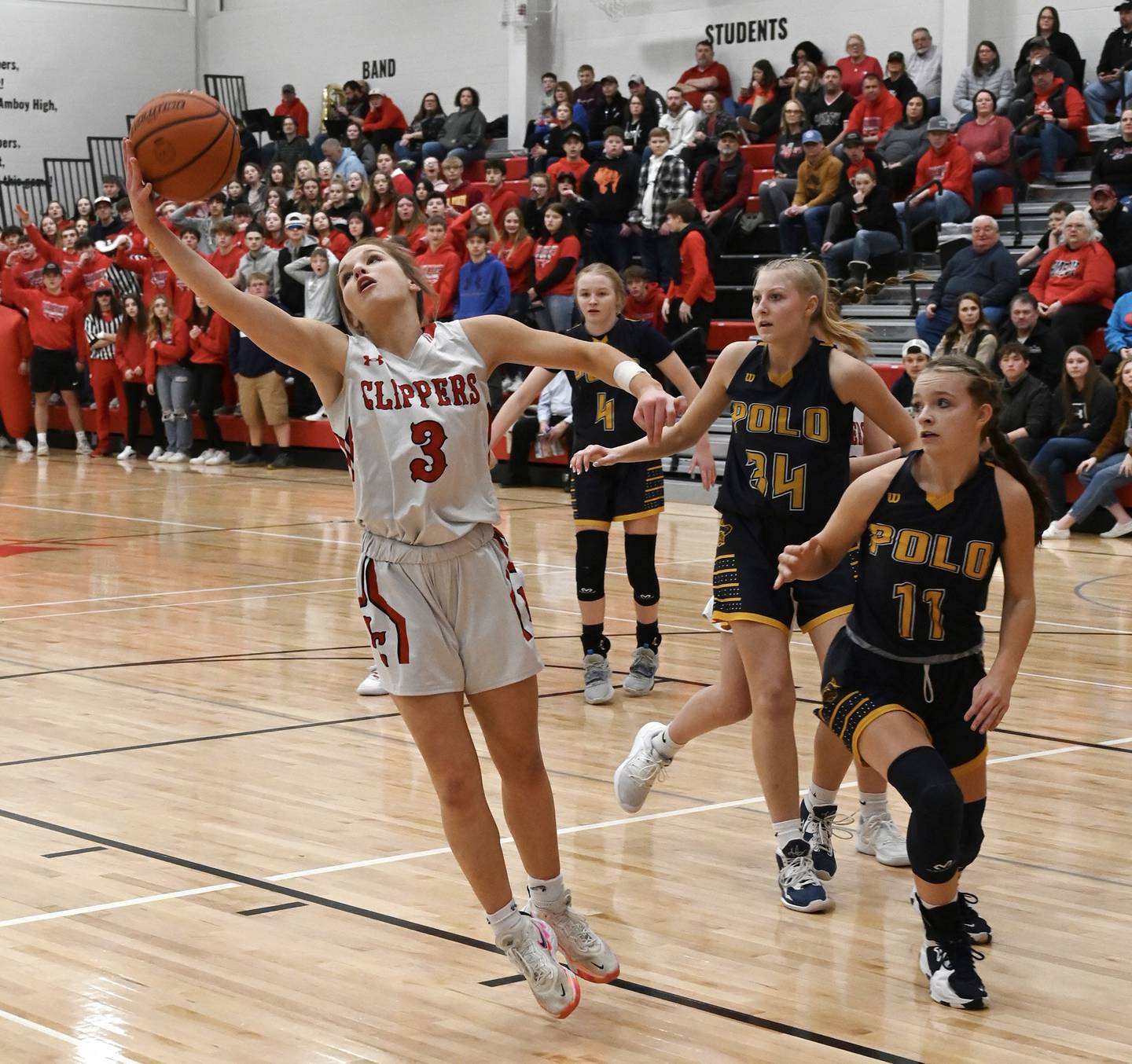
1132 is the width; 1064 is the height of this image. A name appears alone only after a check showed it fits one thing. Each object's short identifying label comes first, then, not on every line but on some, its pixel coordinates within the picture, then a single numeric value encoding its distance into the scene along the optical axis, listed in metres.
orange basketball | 3.99
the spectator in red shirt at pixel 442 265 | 16.98
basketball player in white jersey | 3.59
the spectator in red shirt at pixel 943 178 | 15.64
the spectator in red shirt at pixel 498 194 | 18.03
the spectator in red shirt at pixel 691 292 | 15.61
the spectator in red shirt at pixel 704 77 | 19.59
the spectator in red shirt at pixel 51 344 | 19.75
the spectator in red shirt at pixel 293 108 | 24.08
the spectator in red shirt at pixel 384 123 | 22.58
